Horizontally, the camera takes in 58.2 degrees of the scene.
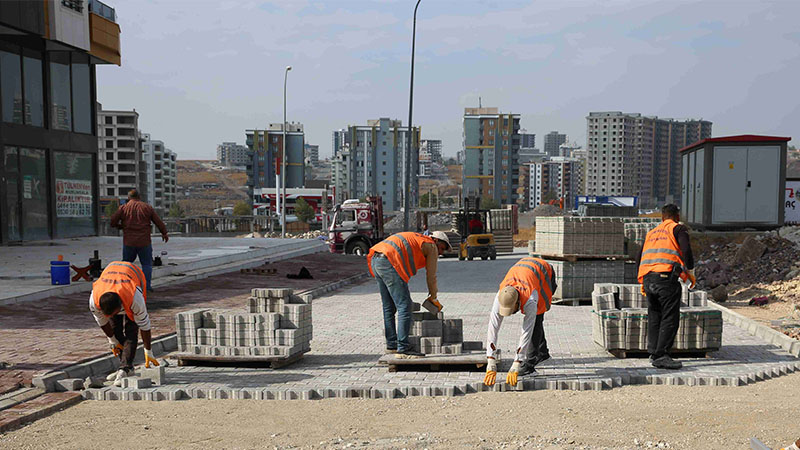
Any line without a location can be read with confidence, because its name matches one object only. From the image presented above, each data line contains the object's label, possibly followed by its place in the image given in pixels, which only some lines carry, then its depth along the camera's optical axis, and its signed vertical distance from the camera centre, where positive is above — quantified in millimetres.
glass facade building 24062 +2919
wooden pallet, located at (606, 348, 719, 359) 8562 -1906
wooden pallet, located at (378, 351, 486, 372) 7812 -1820
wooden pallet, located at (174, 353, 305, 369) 8102 -1908
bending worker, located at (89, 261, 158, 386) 7088 -1151
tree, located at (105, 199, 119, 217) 109525 -1919
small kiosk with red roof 25516 +495
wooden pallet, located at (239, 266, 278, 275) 19297 -2089
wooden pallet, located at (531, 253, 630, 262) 14367 -1260
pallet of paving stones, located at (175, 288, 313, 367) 8188 -1640
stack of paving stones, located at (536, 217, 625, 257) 14320 -833
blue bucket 14070 -1539
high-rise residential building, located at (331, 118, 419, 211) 143375 +7086
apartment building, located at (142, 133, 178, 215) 164588 +5306
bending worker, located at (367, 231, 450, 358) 8078 -802
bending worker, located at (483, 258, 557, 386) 7030 -1100
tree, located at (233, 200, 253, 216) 140875 -2976
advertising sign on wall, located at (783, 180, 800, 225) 29938 -339
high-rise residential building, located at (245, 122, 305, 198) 141875 +6942
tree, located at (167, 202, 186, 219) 147500 -3741
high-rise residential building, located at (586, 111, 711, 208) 165625 +9621
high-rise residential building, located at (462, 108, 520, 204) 131875 +7958
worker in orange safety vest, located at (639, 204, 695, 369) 8062 -975
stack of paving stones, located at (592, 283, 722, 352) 8477 -1601
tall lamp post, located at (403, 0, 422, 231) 26781 +573
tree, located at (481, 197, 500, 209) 112450 -1414
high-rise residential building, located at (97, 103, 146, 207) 122438 +7184
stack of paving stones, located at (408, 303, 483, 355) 8258 -1652
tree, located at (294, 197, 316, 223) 101188 -2409
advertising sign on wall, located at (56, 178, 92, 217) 26953 -170
